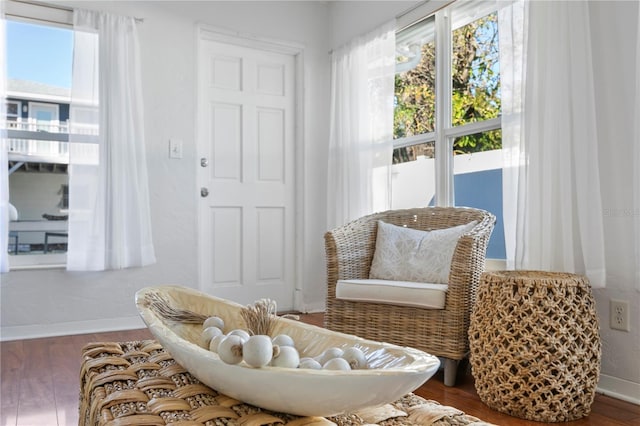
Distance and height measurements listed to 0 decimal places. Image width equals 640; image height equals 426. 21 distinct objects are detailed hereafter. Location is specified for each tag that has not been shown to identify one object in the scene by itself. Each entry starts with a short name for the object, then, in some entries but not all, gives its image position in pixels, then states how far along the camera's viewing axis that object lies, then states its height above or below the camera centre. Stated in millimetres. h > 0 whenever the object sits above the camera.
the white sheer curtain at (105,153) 3018 +399
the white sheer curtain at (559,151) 2012 +291
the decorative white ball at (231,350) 657 -172
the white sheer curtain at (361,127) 3318 +641
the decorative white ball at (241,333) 770 -180
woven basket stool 1693 -444
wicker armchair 2098 -312
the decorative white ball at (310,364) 690 -201
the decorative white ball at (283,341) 812 -197
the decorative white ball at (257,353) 638 -170
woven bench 666 -265
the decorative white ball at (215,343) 800 -199
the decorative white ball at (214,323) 968 -200
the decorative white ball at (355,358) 701 -195
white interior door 3609 +345
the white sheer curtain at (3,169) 2809 +276
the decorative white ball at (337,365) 669 -194
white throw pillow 2404 -166
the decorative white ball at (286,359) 668 -186
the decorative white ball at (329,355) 739 -200
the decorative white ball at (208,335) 874 -202
